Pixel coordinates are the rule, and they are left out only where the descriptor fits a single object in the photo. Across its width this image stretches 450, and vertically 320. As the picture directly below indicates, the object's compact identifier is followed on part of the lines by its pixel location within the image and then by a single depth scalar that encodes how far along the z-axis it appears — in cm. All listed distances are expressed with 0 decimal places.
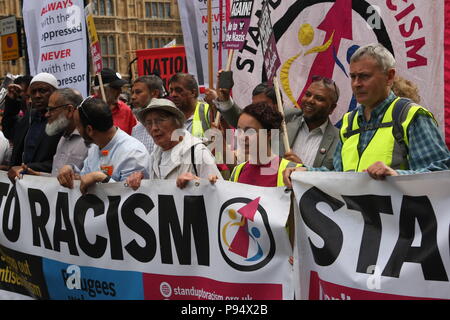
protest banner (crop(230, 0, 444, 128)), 507
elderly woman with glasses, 441
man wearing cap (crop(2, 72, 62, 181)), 563
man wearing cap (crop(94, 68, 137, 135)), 751
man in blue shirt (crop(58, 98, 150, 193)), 486
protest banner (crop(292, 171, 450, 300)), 332
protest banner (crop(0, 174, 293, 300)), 392
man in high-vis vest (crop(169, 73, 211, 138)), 591
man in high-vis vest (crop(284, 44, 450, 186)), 353
